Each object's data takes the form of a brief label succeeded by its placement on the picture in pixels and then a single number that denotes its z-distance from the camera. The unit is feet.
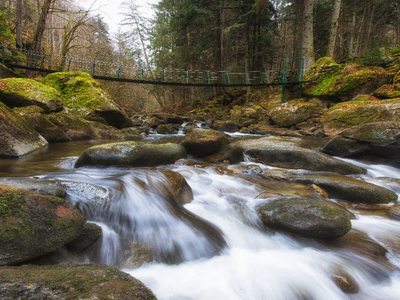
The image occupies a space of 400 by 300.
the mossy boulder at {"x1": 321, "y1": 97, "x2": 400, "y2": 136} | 23.10
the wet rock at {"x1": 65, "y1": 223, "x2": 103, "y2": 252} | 5.78
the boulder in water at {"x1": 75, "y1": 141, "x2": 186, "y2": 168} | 13.25
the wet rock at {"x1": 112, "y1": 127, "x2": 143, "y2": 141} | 28.78
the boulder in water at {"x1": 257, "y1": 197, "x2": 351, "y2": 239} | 7.55
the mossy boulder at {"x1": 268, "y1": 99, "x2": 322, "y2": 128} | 37.35
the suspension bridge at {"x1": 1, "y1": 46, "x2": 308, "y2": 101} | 35.91
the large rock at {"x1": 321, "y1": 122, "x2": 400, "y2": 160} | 16.06
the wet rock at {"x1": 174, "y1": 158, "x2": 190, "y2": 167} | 15.88
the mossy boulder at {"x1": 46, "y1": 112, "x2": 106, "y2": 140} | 23.41
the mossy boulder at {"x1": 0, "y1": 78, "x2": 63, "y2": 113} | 22.06
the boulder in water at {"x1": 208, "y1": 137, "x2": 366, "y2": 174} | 14.94
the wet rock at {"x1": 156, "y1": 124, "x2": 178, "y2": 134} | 40.52
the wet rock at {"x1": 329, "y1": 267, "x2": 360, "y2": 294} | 6.06
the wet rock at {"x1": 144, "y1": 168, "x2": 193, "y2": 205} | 9.96
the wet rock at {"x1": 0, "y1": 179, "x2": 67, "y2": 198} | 6.63
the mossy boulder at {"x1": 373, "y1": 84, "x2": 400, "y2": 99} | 28.91
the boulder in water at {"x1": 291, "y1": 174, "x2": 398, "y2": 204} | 10.71
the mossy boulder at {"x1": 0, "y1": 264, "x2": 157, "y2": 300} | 3.02
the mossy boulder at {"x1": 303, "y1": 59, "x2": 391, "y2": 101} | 33.86
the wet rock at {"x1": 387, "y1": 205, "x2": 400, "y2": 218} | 9.60
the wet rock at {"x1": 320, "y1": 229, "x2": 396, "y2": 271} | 6.93
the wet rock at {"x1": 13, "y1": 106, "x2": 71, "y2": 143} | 20.25
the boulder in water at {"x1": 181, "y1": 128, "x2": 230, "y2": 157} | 17.88
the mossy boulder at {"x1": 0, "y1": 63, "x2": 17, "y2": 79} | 32.42
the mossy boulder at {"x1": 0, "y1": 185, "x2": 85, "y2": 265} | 4.24
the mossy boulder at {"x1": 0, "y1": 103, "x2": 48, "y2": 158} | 13.82
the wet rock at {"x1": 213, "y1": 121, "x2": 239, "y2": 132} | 41.33
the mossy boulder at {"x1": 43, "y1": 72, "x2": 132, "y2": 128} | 31.14
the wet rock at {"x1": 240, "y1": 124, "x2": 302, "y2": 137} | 33.93
